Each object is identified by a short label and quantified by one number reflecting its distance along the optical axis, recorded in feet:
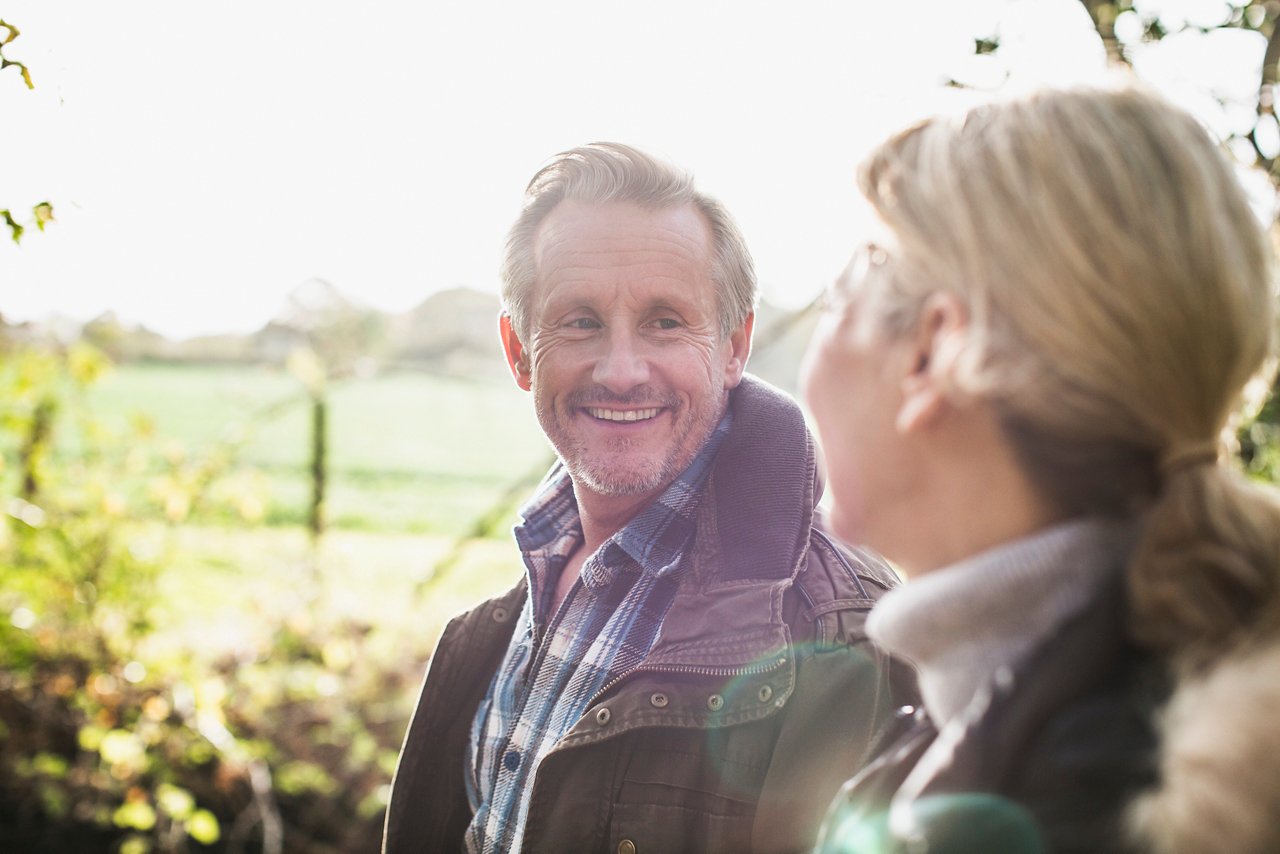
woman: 3.13
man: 4.12
